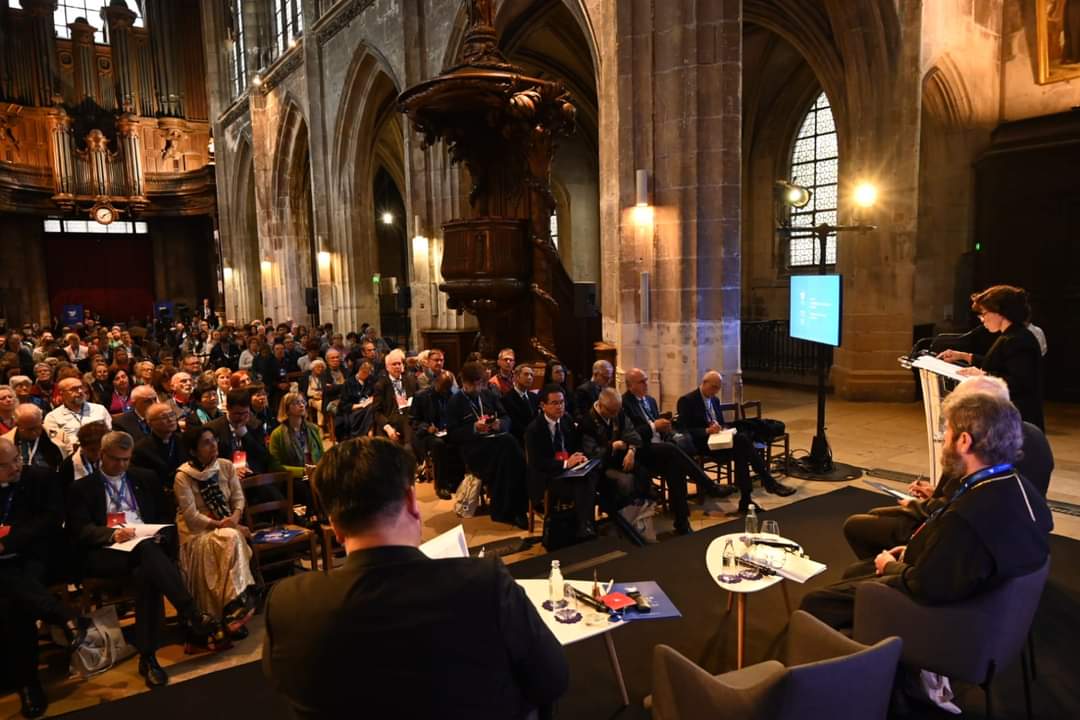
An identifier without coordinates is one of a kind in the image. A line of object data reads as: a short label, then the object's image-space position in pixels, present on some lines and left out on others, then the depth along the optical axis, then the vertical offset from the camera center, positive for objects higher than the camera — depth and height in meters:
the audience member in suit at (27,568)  3.36 -1.35
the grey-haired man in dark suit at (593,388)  6.31 -0.93
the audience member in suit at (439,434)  6.54 -1.33
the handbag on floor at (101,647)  3.67 -1.84
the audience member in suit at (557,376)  7.48 -0.96
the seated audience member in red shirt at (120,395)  6.80 -0.92
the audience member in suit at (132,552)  3.65 -1.35
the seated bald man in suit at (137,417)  5.12 -0.85
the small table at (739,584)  3.17 -1.39
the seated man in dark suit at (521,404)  6.39 -1.07
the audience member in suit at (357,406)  7.15 -1.17
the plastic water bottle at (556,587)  2.95 -1.28
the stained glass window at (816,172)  15.47 +2.46
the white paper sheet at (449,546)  2.75 -1.03
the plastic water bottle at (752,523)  3.58 -1.26
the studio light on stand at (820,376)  6.71 -0.95
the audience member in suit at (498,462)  5.68 -1.42
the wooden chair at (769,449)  6.64 -1.62
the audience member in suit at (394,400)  6.95 -1.14
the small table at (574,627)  2.68 -1.34
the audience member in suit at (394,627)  1.43 -0.70
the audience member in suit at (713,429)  5.85 -1.28
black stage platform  3.12 -1.87
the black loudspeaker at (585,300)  9.66 -0.19
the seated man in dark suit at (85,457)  4.15 -0.92
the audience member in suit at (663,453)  5.37 -1.34
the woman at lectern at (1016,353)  5.00 -0.59
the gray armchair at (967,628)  2.54 -1.33
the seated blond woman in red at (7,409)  5.16 -0.76
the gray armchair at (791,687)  1.82 -1.15
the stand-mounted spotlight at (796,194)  7.95 +0.99
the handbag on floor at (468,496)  5.82 -1.72
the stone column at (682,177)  7.70 +1.20
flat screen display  6.06 -0.28
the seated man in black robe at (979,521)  2.50 -0.91
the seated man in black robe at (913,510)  3.58 -1.24
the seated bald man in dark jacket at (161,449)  4.52 -0.97
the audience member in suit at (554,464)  5.04 -1.29
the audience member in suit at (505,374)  6.61 -0.84
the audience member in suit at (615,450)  5.23 -1.27
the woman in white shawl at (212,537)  3.93 -1.36
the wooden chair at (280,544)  4.29 -1.51
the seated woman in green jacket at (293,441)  5.24 -1.10
